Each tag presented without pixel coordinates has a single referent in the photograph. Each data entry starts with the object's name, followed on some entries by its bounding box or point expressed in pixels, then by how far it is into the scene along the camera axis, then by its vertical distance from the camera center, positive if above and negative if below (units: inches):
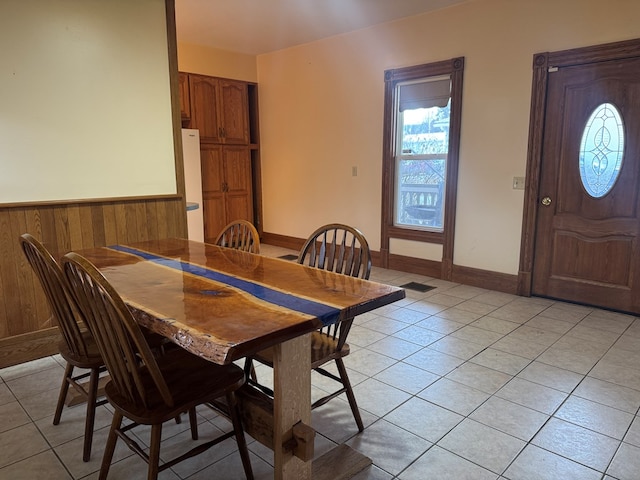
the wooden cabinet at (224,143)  222.5 +14.9
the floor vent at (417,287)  167.5 -44.6
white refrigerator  207.2 -3.2
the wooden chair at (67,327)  63.4 -24.0
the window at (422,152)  170.6 +7.6
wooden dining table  47.4 -16.9
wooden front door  132.8 -5.4
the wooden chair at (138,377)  49.4 -28.4
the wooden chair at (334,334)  71.2 -27.4
